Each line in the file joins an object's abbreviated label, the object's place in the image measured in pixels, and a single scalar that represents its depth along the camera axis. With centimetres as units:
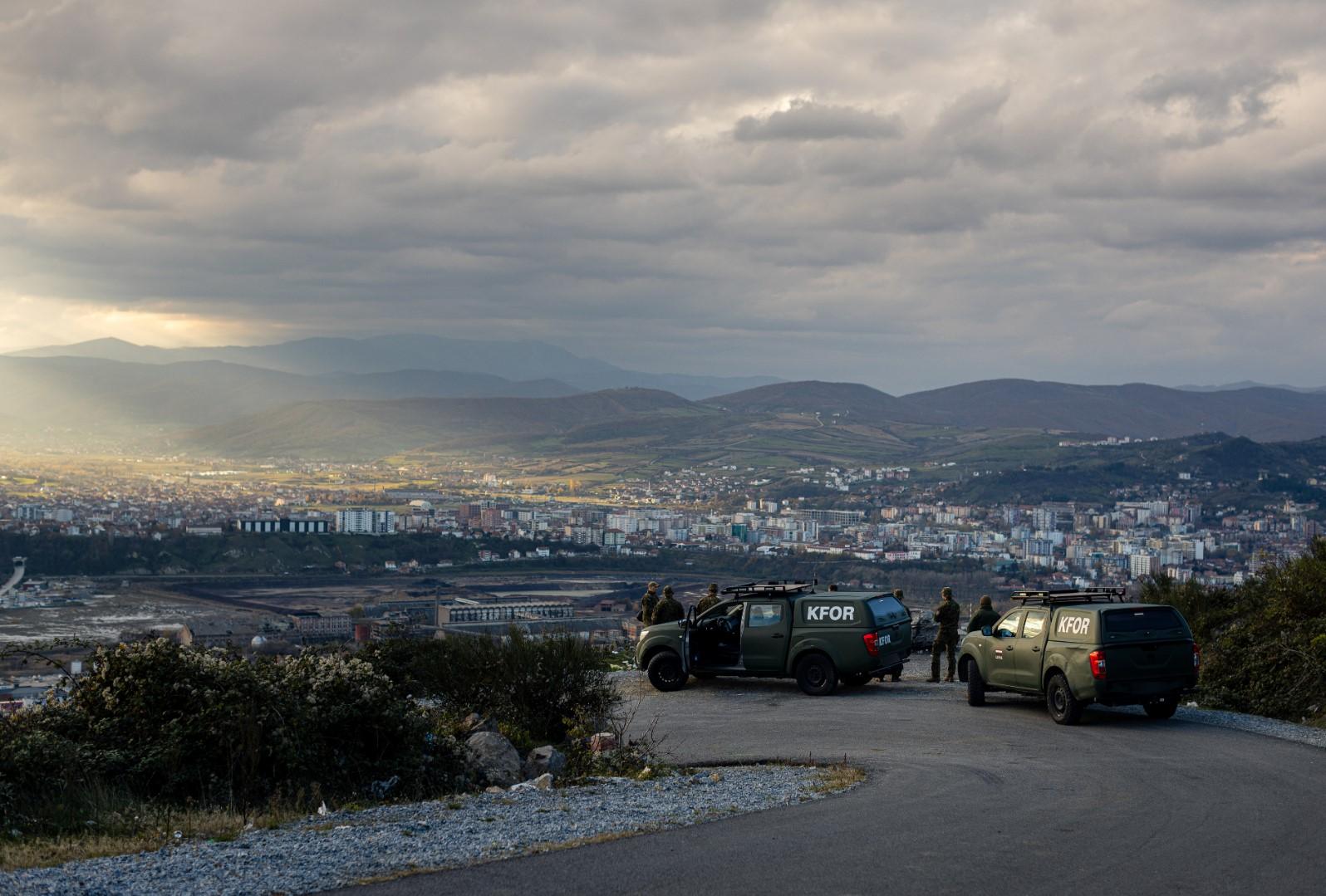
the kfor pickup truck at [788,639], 1856
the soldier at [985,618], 2014
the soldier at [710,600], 2061
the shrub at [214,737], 1013
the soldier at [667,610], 2114
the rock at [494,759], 1192
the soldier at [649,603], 2177
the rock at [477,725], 1316
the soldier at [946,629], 2075
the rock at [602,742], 1276
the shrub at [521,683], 1473
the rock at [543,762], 1215
